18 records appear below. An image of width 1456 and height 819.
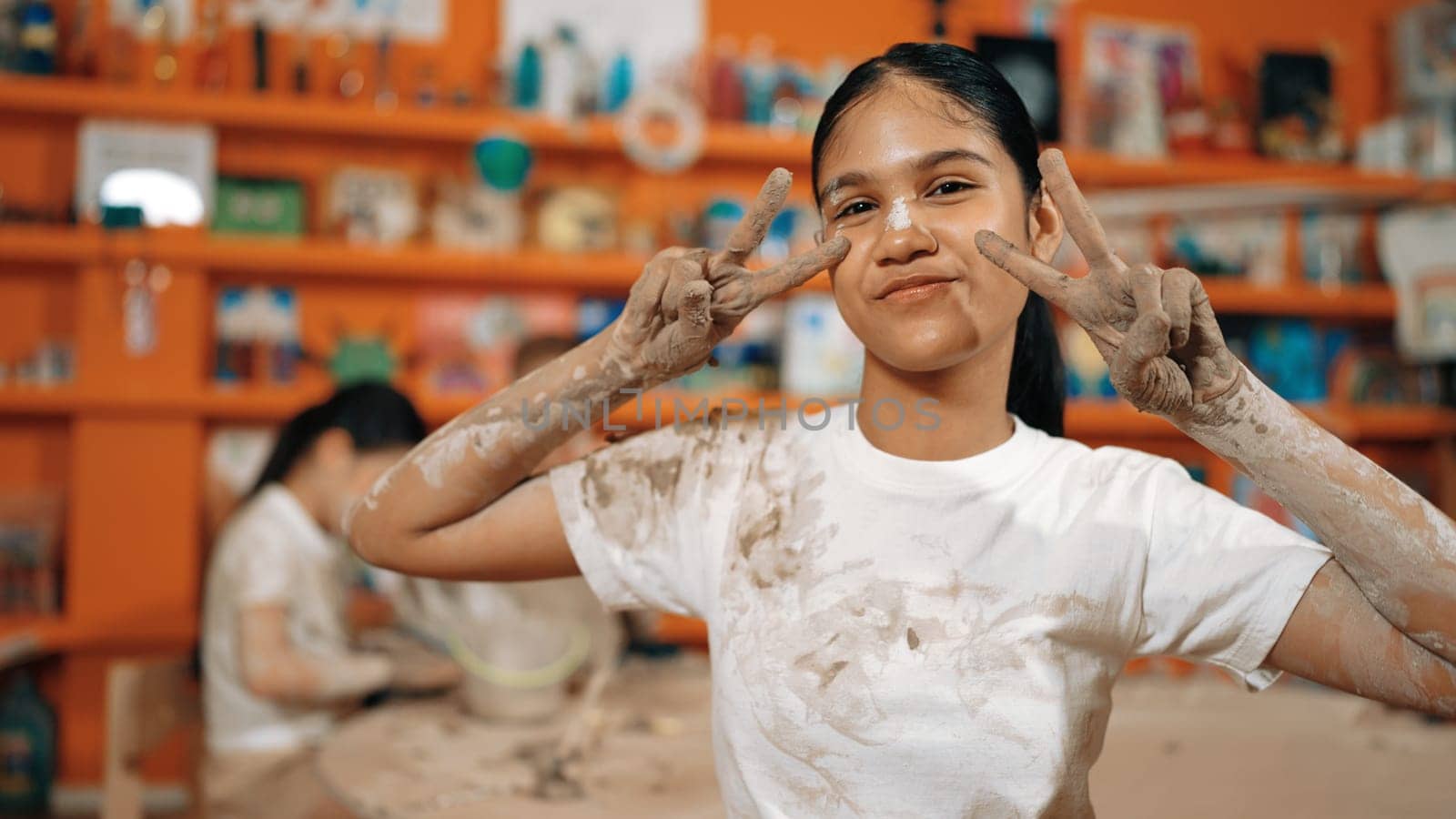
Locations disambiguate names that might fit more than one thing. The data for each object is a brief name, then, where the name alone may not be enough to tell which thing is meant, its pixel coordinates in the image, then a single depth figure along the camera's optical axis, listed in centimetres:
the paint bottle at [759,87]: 329
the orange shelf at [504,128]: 288
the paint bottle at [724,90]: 330
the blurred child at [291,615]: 187
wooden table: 125
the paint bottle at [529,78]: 312
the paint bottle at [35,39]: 291
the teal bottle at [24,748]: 288
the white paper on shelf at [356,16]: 315
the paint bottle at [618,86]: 319
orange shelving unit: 291
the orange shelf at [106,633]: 285
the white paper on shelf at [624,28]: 323
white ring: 317
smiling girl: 76
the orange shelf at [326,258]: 288
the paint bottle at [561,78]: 311
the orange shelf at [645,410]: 289
